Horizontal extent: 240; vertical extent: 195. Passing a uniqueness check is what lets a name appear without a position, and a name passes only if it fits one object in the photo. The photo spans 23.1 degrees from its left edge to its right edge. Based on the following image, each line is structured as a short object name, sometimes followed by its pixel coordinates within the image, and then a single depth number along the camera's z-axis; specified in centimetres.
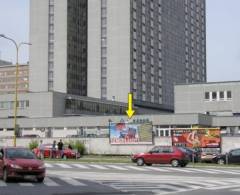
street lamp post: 5165
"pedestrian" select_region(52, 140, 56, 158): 5241
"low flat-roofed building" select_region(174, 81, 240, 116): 9900
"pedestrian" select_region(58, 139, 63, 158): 5109
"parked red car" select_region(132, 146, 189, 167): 3842
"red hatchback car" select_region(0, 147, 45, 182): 2238
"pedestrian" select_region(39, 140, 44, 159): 4998
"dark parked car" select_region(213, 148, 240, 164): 4278
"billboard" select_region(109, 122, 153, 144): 5725
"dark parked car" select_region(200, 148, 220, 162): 4581
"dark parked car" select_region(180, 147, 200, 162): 4472
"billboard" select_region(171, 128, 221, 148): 5044
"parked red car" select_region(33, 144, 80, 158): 5228
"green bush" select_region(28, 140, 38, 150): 6328
